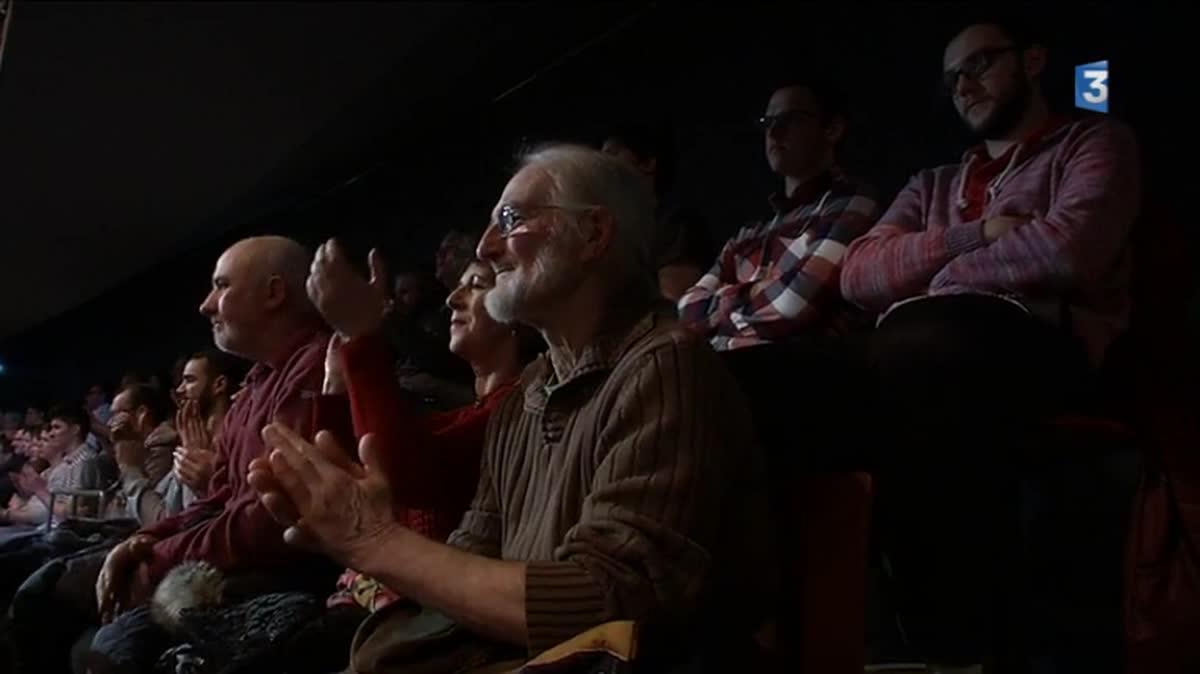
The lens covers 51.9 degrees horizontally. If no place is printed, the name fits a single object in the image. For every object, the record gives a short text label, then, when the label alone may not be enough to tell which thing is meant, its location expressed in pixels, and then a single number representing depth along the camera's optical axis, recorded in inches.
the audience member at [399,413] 55.7
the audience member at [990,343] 58.1
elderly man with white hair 41.8
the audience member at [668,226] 84.7
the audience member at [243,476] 72.1
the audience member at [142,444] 120.1
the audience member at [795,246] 72.2
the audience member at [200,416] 89.1
